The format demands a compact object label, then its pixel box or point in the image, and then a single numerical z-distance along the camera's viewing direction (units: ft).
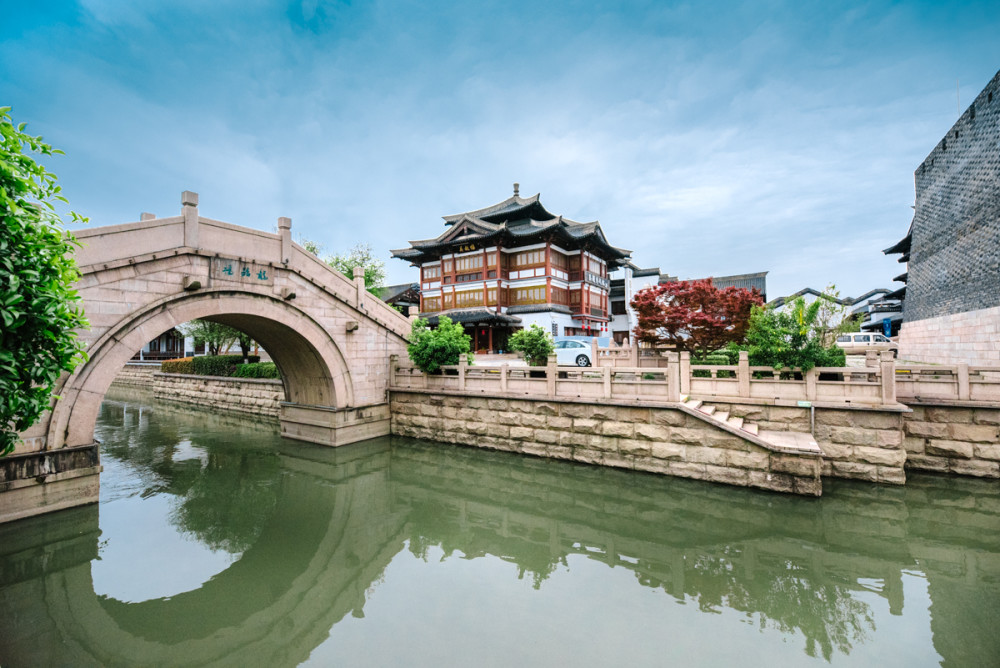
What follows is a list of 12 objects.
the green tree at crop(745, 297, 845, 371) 29.68
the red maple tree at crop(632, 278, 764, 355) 46.34
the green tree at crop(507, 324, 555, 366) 44.91
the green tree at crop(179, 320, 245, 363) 73.92
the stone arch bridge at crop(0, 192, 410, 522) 24.09
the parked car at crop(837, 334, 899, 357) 77.49
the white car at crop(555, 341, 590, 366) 58.54
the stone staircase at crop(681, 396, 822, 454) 25.81
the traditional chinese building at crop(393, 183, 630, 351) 84.64
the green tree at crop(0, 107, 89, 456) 9.99
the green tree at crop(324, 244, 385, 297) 90.12
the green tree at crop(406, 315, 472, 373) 40.14
